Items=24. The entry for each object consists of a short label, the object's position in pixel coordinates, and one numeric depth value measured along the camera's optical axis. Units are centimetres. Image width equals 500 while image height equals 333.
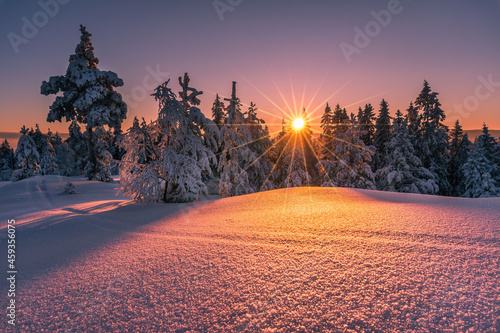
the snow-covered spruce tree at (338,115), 2508
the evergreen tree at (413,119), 2369
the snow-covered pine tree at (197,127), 872
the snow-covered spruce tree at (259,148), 1873
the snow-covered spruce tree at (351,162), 1759
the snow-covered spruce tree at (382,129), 2486
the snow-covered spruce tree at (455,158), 2583
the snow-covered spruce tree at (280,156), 2087
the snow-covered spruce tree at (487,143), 2339
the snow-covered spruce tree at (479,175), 2095
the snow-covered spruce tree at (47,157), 3158
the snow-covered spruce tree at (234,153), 1269
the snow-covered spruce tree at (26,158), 2372
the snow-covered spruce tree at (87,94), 1641
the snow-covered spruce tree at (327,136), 2129
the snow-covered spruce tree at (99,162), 1788
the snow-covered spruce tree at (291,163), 1938
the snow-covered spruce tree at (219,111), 1753
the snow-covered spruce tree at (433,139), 2189
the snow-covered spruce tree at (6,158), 4328
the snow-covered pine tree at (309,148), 2423
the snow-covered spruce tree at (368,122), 2647
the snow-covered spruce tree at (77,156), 4028
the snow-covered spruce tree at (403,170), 1842
